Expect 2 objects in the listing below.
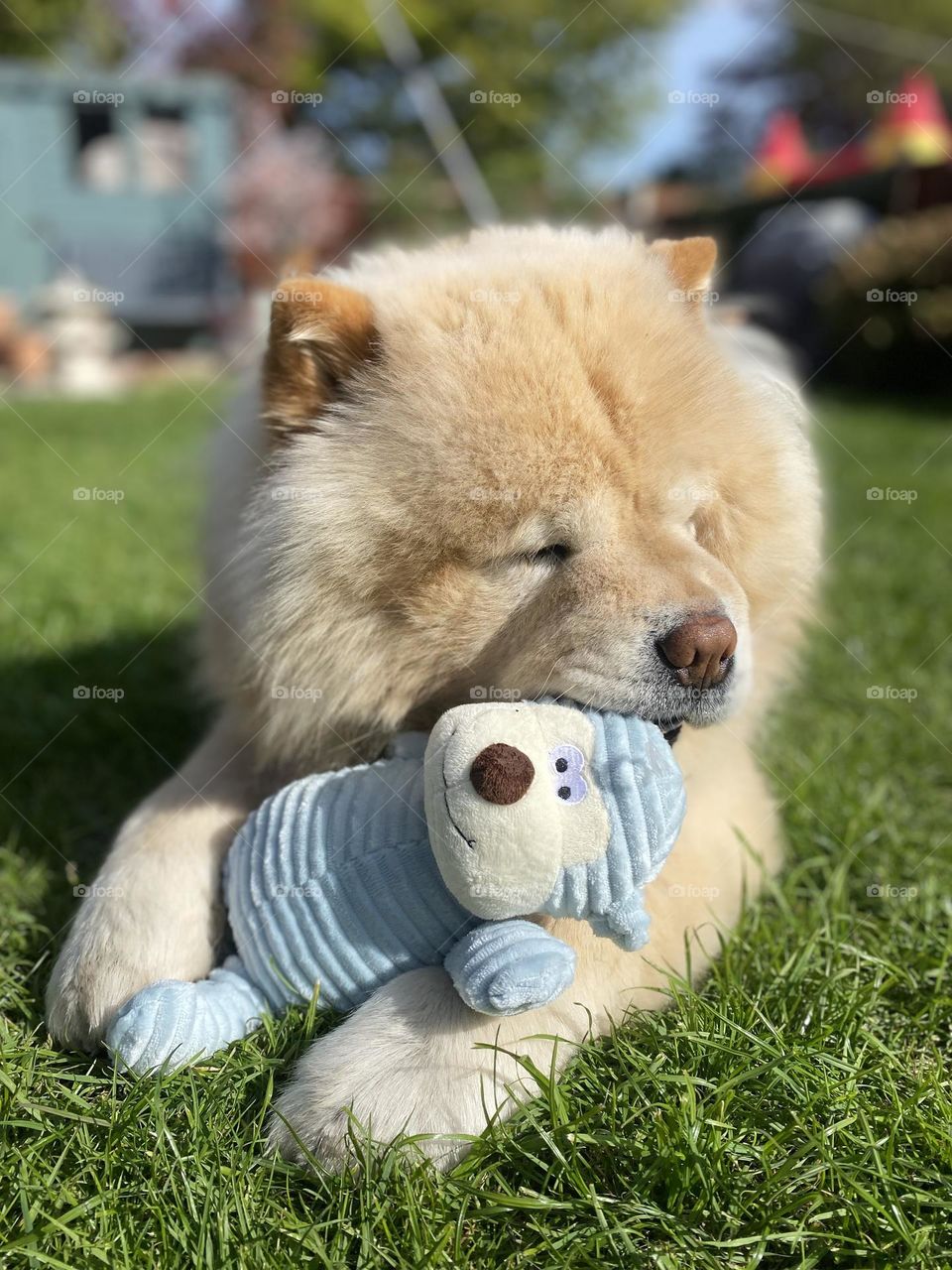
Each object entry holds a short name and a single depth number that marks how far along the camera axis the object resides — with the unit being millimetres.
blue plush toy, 437
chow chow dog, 484
